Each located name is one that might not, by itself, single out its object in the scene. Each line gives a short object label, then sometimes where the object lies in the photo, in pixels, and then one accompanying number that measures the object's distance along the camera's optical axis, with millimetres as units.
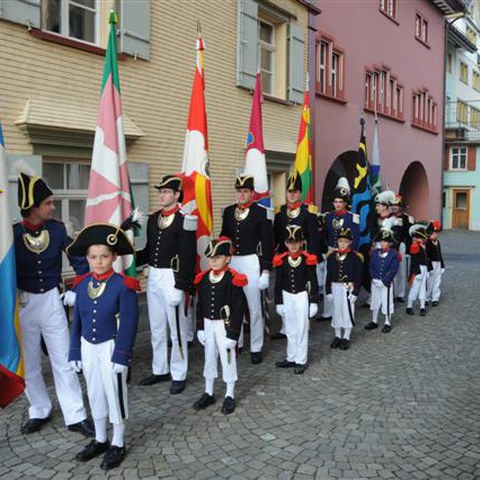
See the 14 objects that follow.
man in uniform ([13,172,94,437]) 4531
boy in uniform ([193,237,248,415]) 5105
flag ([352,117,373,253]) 10457
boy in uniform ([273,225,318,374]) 6207
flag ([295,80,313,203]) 9766
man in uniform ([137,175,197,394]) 5543
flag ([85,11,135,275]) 5676
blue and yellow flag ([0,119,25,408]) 4258
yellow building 7617
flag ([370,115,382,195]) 12888
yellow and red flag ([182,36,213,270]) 6811
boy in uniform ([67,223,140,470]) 3998
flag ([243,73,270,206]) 7992
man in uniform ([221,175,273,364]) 6684
